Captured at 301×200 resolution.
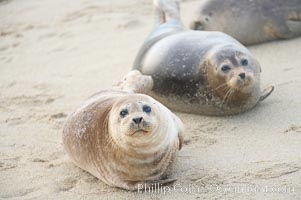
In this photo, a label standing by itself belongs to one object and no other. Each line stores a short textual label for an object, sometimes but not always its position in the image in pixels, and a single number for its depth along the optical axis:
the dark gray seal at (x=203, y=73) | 9.09
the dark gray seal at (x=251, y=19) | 11.63
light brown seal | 7.05
